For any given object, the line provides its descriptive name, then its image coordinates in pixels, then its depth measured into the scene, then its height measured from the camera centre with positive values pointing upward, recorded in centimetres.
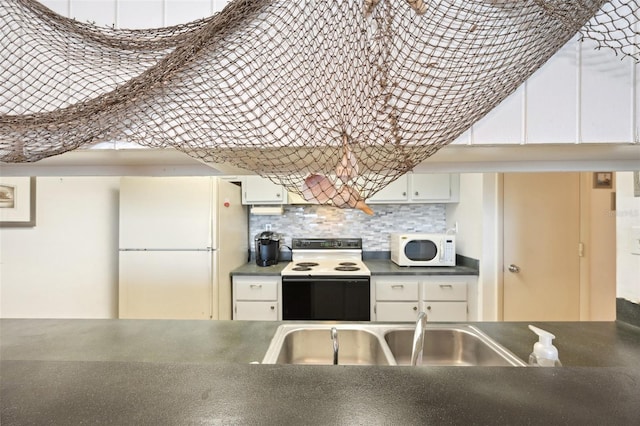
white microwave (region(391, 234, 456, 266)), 276 -35
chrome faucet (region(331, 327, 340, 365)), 114 -52
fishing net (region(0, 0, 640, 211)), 59 +29
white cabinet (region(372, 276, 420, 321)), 263 -78
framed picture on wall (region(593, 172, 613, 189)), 236 +27
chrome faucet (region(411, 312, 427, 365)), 102 -45
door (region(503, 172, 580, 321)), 244 -29
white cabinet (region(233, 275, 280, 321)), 263 -77
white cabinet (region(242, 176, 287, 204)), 298 +20
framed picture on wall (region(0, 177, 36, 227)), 212 +8
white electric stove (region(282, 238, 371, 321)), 258 -73
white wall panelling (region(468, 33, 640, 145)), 64 +24
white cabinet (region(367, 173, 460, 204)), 295 +23
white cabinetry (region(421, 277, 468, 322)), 261 -78
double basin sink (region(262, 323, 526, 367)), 135 -62
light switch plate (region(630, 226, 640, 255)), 109 -10
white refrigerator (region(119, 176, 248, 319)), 231 -28
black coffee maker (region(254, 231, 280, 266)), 297 -37
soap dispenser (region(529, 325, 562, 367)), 87 -42
